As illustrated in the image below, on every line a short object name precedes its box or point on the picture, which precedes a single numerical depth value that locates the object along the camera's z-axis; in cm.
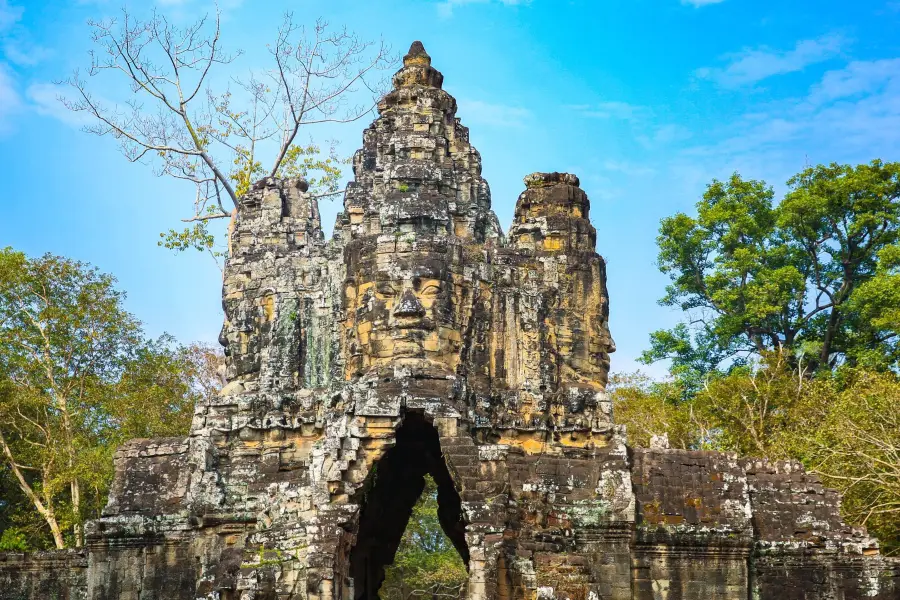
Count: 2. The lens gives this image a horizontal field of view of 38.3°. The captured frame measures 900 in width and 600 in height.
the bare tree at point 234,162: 3016
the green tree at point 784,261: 2983
